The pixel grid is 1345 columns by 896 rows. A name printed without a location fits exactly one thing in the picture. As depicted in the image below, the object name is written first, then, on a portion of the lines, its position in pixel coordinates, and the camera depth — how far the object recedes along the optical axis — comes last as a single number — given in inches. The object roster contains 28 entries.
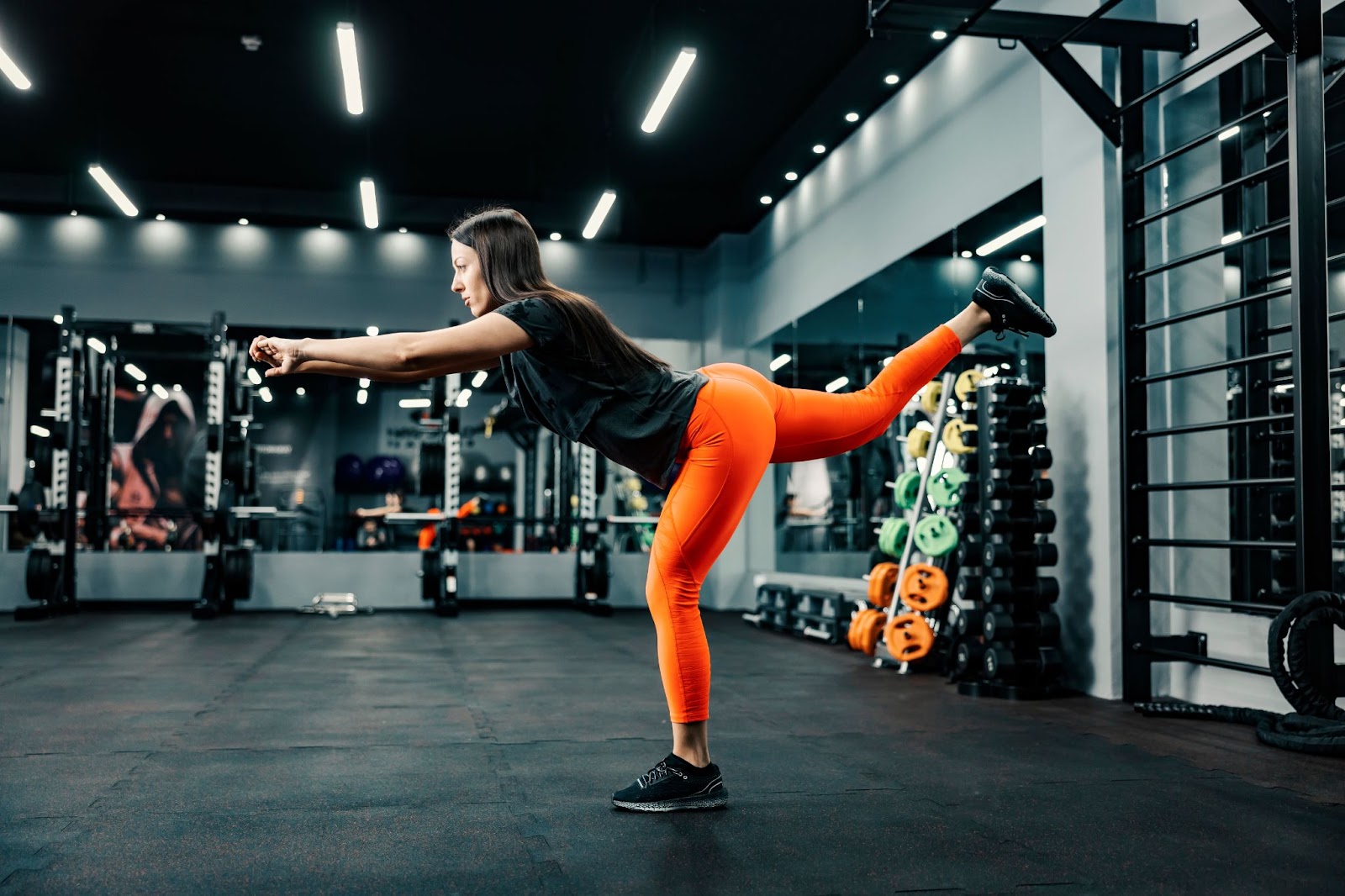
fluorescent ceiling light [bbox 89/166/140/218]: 281.0
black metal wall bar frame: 126.4
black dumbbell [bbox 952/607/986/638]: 171.8
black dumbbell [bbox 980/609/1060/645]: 164.4
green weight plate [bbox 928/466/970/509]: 193.3
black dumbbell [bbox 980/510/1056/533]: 166.6
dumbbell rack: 164.1
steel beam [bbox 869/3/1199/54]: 156.3
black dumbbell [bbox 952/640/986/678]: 170.1
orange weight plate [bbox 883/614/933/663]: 188.5
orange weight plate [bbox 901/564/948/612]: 189.5
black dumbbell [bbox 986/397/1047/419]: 169.5
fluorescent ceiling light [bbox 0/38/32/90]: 216.3
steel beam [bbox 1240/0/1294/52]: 126.8
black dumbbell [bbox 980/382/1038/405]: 170.4
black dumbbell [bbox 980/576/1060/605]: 166.1
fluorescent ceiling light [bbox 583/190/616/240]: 289.7
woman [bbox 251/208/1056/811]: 84.7
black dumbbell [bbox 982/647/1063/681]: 162.4
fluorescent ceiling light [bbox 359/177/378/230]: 286.8
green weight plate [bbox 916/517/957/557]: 190.4
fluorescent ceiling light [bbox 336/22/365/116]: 197.3
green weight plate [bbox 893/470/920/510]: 210.8
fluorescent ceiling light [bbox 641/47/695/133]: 204.2
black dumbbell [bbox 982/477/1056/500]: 167.3
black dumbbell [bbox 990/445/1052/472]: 168.4
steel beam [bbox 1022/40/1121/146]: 160.6
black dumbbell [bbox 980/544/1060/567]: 165.8
